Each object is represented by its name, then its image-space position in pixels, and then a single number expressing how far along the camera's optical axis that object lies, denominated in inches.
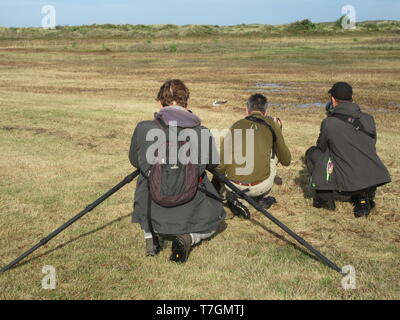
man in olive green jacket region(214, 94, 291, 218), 227.0
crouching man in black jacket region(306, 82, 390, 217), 225.9
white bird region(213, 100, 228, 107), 581.8
